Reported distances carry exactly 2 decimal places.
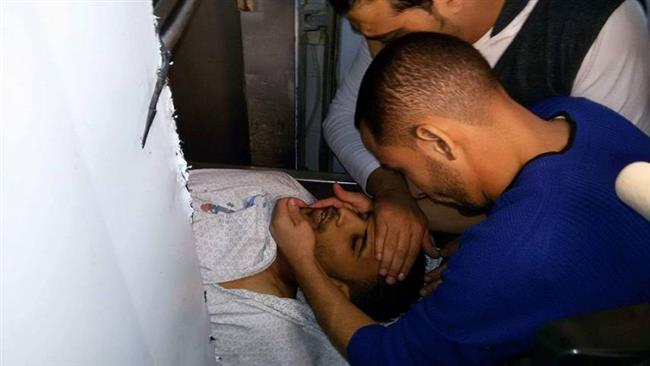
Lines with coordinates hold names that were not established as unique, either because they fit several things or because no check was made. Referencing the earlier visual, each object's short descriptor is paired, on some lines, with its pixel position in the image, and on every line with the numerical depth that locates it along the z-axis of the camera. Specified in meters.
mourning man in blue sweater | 0.78
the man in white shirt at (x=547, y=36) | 1.02
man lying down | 1.21
